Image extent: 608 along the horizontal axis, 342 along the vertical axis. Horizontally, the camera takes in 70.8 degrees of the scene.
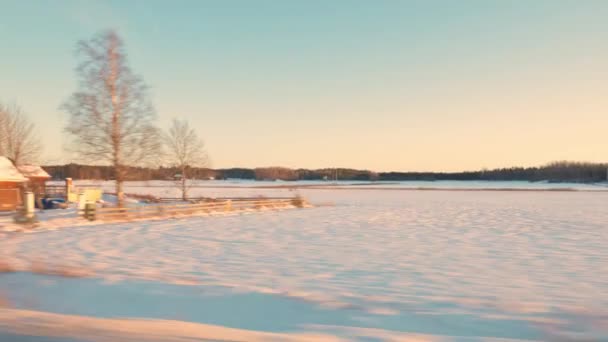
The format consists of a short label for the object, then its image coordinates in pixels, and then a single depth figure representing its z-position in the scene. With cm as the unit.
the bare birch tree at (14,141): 3478
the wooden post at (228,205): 2745
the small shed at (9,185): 2575
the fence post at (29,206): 1685
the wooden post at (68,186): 3175
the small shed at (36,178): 3286
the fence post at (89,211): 1945
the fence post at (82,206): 1962
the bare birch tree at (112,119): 2338
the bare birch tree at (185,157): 4359
